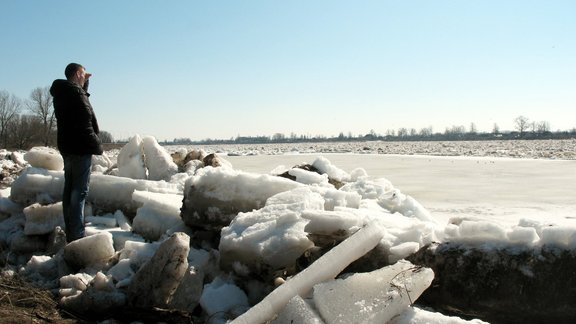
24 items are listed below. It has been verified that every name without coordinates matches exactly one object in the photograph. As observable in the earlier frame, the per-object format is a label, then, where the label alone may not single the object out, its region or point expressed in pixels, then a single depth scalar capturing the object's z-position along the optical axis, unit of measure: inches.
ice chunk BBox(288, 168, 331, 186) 206.2
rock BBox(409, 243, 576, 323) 103.8
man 156.0
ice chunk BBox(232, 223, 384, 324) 94.4
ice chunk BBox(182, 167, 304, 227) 154.3
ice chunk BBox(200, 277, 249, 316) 113.4
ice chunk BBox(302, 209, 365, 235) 117.3
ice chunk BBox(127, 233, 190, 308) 116.0
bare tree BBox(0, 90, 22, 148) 1776.3
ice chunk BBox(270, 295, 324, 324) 88.7
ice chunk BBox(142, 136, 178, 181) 232.2
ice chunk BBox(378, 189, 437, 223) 181.6
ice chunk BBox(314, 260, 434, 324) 88.7
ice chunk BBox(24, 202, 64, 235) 172.1
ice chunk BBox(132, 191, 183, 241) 163.8
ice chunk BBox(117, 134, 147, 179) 231.0
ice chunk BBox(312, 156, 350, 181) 252.4
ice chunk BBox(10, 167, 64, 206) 199.2
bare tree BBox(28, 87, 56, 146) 1734.7
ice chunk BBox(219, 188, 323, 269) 118.0
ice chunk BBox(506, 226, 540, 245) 112.4
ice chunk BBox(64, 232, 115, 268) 144.2
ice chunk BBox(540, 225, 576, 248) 107.6
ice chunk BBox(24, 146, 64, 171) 233.9
